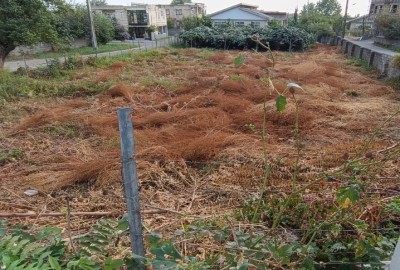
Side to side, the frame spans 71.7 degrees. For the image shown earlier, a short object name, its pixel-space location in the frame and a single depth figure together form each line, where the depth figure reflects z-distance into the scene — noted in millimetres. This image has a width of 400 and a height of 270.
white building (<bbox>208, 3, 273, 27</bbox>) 31594
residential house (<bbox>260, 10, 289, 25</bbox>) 45878
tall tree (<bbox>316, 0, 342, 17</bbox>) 63469
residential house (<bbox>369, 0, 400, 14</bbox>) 25436
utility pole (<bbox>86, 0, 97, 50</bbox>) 17906
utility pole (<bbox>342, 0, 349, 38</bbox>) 23261
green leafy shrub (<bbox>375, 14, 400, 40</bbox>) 17844
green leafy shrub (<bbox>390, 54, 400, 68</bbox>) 8352
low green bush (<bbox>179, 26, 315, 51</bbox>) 20078
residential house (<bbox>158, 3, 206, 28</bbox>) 51281
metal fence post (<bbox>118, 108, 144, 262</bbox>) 1146
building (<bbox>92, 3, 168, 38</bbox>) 36656
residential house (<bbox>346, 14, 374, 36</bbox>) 32287
